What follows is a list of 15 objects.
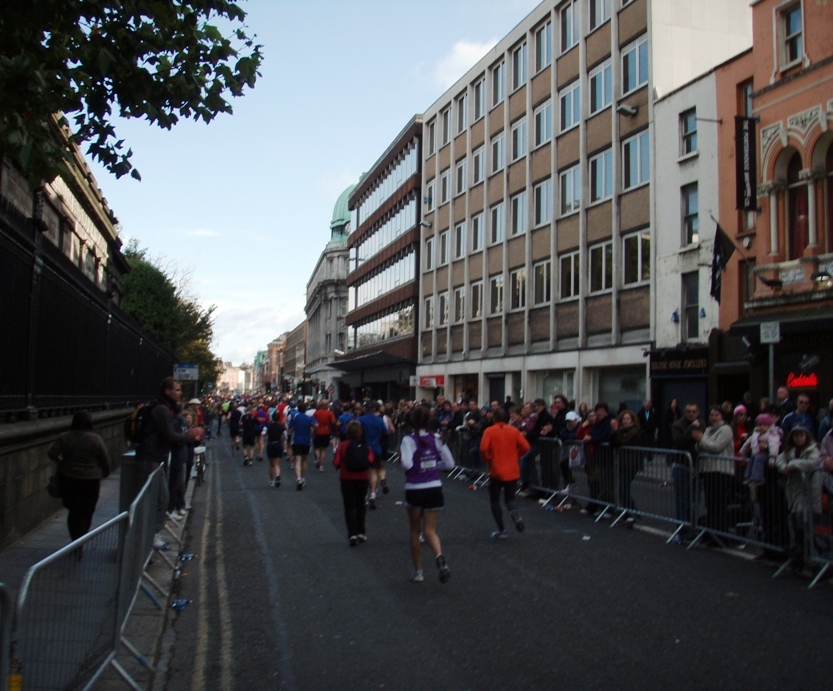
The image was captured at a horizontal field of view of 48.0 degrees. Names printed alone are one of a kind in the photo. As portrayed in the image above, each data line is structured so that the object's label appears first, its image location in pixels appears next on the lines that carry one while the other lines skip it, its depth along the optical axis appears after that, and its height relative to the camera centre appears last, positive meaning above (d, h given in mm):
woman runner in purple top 9209 -867
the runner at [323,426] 22125 -699
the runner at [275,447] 19422 -1041
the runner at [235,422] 32562 -899
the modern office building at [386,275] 52375 +7838
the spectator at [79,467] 9125 -689
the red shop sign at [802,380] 20988 +396
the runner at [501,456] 11781 -742
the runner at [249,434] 26859 -1072
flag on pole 22312 +3463
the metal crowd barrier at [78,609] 3850 -1038
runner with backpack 11500 -998
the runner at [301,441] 18688 -880
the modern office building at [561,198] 29547 +7713
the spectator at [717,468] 11195 -851
